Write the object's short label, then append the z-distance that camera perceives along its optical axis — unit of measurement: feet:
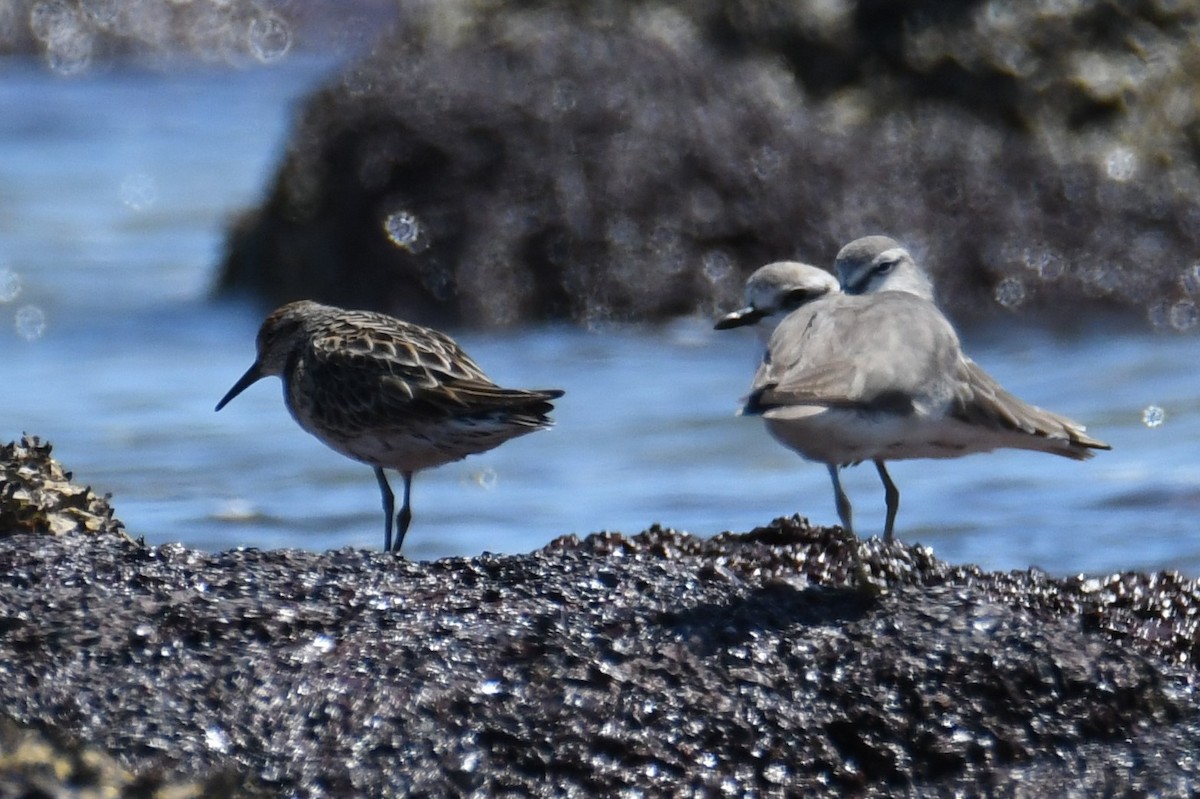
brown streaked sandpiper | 38.83
